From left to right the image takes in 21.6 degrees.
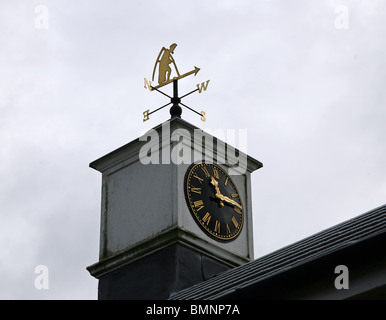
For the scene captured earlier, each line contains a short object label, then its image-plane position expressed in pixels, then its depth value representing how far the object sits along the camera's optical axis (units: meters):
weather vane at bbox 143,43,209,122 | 19.88
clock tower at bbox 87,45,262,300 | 18.05
